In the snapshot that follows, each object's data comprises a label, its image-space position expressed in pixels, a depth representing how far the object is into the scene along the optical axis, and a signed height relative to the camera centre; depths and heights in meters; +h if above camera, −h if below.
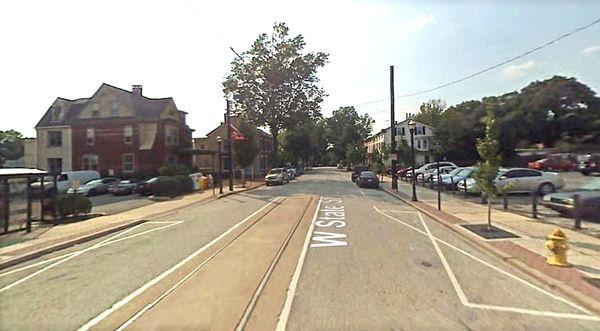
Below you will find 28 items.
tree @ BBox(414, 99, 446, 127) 90.82 +12.02
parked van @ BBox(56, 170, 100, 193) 31.28 -1.11
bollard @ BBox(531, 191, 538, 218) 14.72 -1.66
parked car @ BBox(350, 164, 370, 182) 44.41 -0.86
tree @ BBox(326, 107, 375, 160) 104.81 +9.57
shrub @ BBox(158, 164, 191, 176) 34.83 -0.62
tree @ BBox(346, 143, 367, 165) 75.19 +1.63
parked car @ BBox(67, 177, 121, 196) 31.06 -1.76
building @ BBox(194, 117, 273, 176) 55.41 +1.63
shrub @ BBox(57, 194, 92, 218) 17.25 -1.77
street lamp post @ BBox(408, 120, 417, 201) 22.00 +1.71
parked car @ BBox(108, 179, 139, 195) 31.06 -1.88
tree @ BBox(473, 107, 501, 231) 11.88 +0.09
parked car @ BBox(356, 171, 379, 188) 33.56 -1.49
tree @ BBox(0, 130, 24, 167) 58.62 +3.02
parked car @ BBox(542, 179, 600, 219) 12.95 -1.36
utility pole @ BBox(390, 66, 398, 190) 29.50 +2.27
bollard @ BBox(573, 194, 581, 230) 12.19 -1.57
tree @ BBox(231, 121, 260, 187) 41.00 +1.29
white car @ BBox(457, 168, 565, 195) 21.42 -0.97
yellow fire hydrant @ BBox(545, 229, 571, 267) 7.86 -1.73
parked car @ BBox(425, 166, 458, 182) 31.61 -0.87
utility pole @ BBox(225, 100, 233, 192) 30.65 +0.82
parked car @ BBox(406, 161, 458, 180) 37.09 -0.79
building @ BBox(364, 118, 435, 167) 78.88 +4.94
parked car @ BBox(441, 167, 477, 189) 25.64 -1.05
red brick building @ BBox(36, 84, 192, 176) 42.38 +3.21
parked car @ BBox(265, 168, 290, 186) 40.65 -1.43
